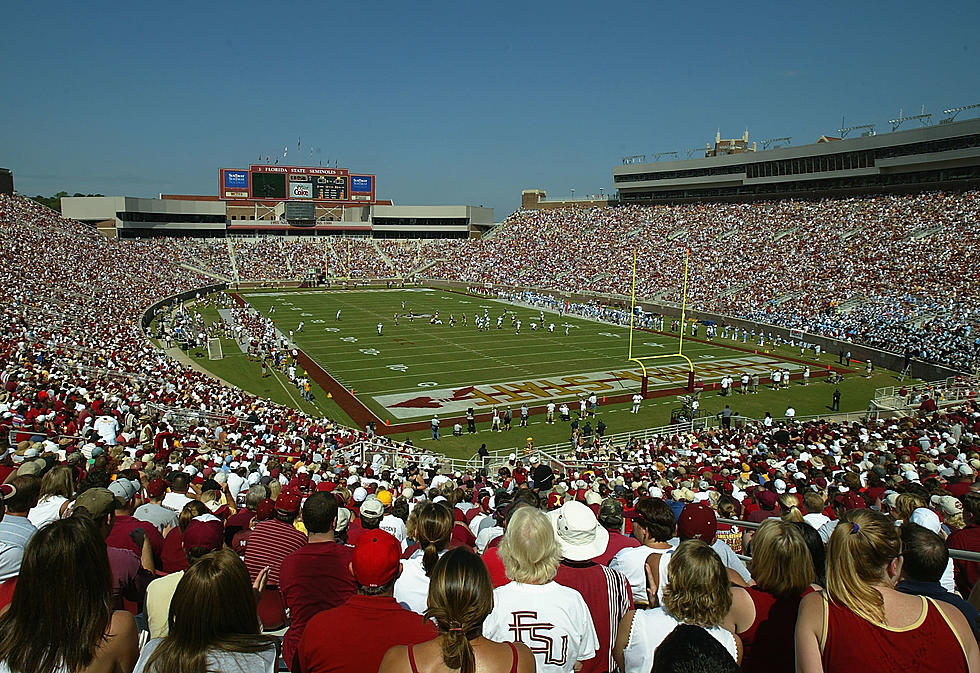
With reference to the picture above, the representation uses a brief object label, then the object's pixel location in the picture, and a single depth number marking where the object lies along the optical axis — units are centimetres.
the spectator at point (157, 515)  533
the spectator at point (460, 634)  231
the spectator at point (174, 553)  453
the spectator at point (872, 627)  243
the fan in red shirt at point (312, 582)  346
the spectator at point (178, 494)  631
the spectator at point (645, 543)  407
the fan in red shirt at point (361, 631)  260
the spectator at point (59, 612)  239
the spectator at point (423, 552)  373
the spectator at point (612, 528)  452
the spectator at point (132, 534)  442
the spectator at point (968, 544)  439
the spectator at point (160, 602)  333
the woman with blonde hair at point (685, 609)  263
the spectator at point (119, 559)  368
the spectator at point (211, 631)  232
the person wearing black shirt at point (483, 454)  1628
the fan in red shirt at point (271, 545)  411
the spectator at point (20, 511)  368
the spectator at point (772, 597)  300
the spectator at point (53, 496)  509
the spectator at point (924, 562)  324
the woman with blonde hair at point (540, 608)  292
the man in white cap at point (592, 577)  325
